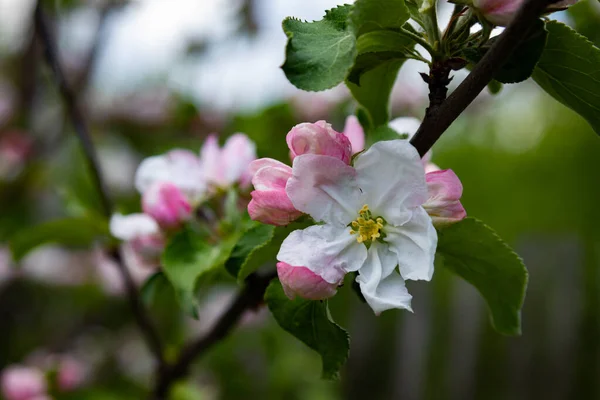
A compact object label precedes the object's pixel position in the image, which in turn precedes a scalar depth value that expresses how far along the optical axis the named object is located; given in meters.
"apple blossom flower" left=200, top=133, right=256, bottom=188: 0.52
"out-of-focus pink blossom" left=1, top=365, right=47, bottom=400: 0.72
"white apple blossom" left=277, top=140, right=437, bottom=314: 0.42
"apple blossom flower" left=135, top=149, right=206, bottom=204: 0.52
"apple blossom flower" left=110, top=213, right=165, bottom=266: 0.52
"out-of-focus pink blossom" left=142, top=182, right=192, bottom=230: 0.51
